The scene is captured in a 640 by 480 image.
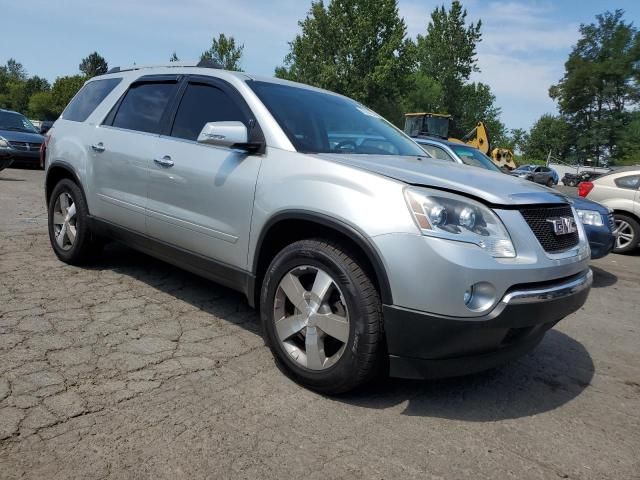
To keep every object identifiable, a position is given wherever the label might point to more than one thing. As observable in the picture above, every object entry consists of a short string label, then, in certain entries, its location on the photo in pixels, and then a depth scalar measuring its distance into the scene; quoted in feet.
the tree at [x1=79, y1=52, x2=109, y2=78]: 373.20
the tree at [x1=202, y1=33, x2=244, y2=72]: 181.88
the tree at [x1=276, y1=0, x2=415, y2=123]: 160.04
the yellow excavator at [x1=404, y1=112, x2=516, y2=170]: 70.68
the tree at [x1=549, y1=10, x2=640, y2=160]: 222.48
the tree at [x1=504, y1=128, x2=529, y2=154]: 312.87
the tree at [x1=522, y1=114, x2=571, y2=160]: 247.58
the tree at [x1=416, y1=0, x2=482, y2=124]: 225.76
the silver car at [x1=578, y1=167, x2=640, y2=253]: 29.48
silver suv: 8.16
